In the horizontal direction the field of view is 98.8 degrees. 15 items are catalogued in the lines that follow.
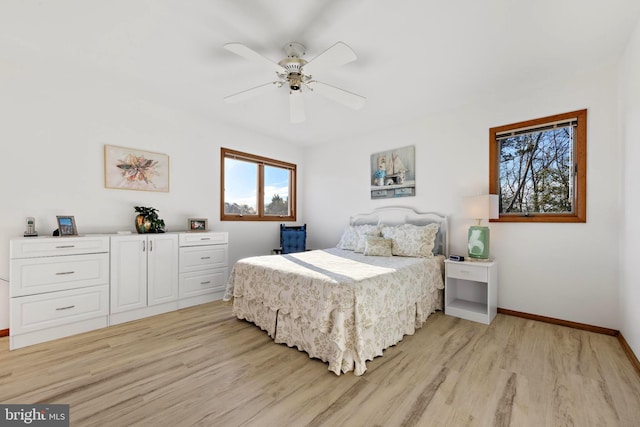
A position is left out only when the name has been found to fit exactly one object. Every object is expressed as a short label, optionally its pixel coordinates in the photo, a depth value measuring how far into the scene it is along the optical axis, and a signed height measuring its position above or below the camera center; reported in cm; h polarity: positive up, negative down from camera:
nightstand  293 -92
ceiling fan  194 +113
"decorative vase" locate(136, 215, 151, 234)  320 -14
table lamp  299 -2
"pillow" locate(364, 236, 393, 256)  345 -42
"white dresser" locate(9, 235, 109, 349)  237 -70
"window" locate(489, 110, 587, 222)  281 +51
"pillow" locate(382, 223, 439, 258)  332 -33
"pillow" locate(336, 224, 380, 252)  396 -32
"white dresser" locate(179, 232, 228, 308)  340 -71
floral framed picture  317 +52
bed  203 -70
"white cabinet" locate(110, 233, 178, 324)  288 -71
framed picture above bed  400 +61
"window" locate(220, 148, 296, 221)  432 +43
